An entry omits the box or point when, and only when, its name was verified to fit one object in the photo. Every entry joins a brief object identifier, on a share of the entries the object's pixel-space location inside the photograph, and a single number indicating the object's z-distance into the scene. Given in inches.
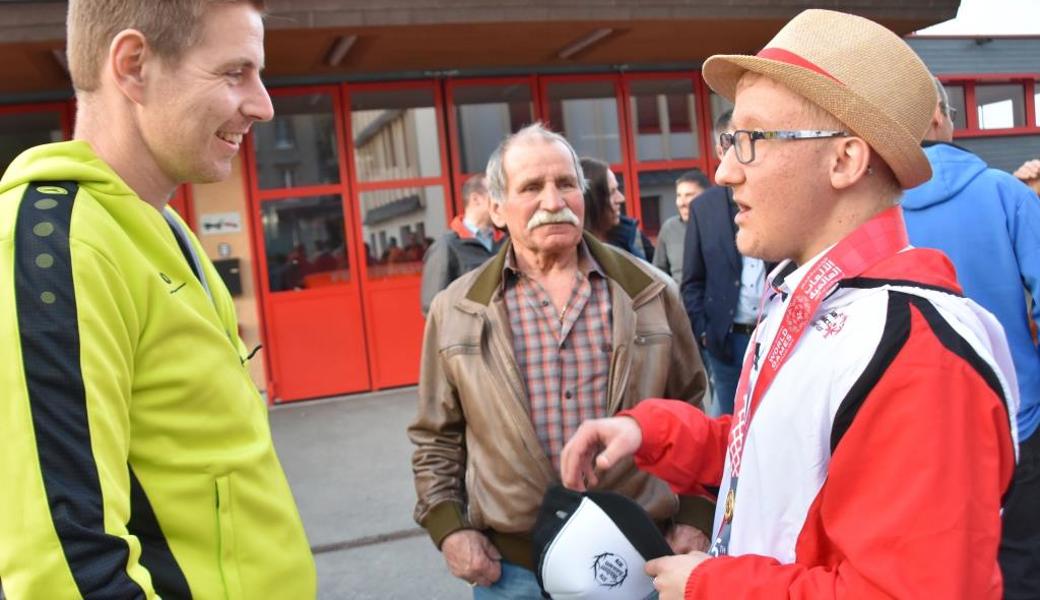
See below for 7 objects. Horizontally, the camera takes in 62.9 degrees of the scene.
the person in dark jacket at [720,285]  187.8
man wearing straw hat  45.5
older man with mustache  92.6
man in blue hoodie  123.9
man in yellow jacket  43.7
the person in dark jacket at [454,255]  192.5
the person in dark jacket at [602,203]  180.5
